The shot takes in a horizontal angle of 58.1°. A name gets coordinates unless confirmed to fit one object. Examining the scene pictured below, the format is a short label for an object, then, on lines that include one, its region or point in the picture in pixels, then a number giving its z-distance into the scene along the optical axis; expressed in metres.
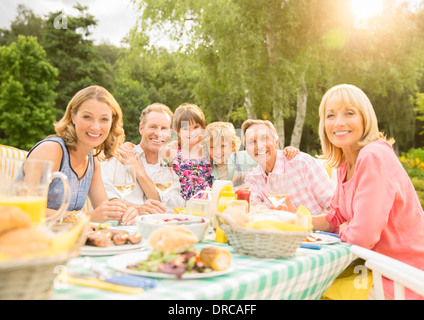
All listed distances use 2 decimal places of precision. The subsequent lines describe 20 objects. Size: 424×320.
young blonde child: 4.03
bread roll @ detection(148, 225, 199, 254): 1.36
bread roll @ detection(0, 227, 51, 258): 0.91
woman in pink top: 2.02
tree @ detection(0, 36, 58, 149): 28.09
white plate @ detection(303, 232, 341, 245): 2.00
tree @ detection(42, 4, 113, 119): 31.02
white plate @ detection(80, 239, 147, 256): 1.55
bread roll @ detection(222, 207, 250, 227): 1.69
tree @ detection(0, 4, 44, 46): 33.34
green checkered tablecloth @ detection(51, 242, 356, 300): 1.15
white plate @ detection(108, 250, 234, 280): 1.27
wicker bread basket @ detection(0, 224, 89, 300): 0.90
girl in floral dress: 3.93
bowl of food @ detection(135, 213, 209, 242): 1.86
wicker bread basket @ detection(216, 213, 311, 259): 1.57
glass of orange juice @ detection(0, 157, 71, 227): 1.25
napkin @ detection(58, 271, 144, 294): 1.14
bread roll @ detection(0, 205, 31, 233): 0.96
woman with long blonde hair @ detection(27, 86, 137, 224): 2.87
